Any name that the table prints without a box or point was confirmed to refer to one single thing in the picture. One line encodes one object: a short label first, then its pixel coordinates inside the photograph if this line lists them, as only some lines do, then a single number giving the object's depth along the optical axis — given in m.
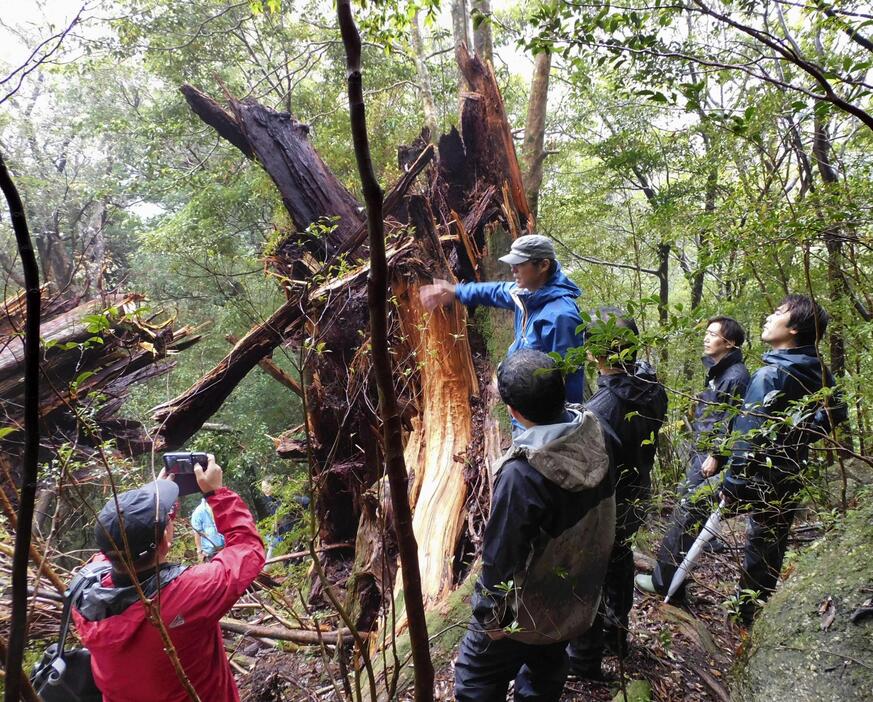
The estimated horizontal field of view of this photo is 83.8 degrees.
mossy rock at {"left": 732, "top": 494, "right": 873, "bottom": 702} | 1.79
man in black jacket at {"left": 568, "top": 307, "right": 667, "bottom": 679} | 2.40
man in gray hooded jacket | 1.72
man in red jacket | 1.66
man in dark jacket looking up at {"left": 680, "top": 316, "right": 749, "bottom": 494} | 3.00
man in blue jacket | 2.83
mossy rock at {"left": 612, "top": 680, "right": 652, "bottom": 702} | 2.31
